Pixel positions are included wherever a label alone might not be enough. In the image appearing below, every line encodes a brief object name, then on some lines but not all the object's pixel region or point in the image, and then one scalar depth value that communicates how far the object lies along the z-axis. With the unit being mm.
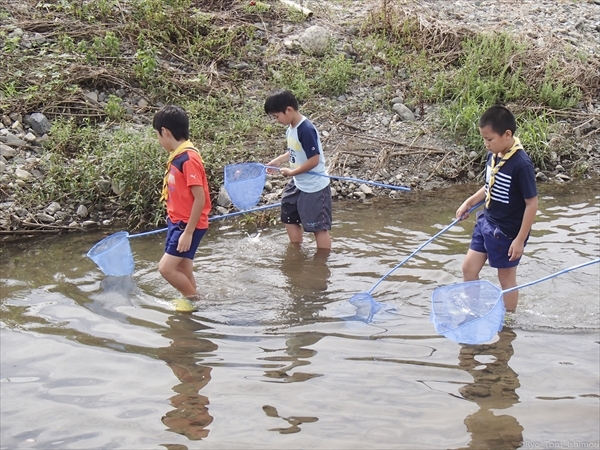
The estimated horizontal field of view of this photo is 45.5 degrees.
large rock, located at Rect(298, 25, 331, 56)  9617
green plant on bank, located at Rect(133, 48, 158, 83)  8555
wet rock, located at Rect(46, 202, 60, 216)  6756
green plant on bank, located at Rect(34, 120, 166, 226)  6801
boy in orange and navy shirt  4555
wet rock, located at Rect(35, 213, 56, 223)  6672
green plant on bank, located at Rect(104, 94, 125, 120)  7984
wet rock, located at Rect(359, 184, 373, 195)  7605
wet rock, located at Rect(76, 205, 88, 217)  6812
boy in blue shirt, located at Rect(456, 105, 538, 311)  4117
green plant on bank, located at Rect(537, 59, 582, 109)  8898
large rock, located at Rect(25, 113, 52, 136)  7680
